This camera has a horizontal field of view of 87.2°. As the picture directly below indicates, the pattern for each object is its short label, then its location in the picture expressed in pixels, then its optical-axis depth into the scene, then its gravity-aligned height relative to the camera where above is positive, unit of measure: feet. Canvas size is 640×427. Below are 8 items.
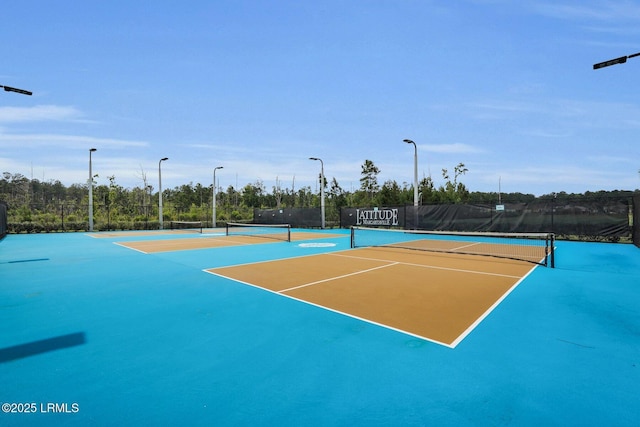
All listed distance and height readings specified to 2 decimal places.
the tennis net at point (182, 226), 111.30 -5.08
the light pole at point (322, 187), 91.24 +5.98
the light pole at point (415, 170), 72.64 +8.50
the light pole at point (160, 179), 96.94 +9.32
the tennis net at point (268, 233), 68.81 -5.50
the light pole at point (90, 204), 85.05 +2.18
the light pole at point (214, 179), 108.25 +10.45
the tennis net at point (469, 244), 41.06 -5.82
